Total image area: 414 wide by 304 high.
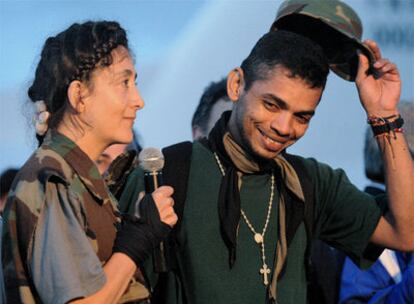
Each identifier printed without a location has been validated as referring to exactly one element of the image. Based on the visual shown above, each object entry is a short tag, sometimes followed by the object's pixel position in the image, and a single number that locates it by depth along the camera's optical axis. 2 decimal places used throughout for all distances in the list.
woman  4.60
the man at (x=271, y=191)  5.66
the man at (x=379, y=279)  6.74
